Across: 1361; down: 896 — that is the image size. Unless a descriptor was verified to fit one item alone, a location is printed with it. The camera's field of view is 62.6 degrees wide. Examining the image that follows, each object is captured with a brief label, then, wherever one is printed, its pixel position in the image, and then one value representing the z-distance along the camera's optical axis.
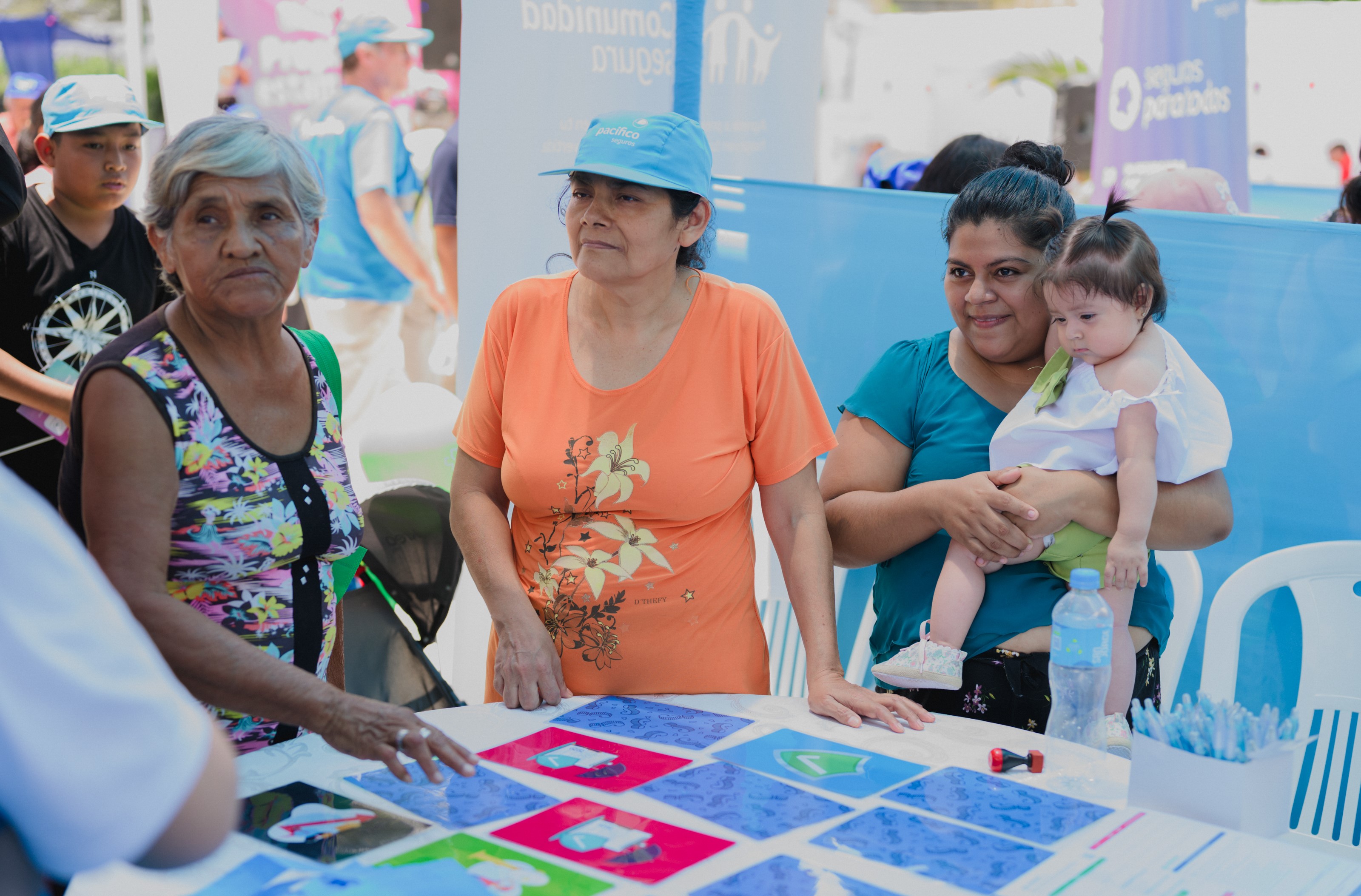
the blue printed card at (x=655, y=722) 1.90
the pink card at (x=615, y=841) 1.43
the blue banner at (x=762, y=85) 3.84
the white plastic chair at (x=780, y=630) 3.41
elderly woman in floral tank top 1.62
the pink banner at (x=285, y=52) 6.80
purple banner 5.05
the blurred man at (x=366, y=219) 5.93
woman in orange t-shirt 2.23
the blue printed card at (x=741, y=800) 1.57
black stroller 2.87
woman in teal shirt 2.27
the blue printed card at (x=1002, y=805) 1.58
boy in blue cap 3.42
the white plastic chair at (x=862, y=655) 3.29
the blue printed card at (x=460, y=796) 1.58
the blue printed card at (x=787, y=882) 1.37
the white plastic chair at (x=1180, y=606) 2.87
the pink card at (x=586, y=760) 1.71
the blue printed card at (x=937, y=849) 1.43
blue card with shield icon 1.72
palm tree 17.17
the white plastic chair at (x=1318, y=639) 2.58
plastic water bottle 1.85
